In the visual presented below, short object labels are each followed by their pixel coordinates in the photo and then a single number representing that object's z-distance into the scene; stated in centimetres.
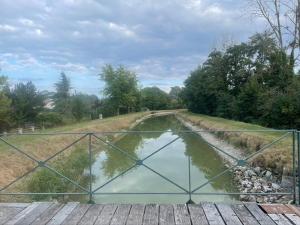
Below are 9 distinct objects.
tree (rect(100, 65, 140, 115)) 3745
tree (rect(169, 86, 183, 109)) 5550
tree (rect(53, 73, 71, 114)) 3580
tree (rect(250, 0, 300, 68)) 1786
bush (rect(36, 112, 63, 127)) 2701
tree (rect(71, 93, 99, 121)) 3184
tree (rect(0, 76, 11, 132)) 2161
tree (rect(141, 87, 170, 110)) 5484
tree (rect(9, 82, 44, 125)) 2750
